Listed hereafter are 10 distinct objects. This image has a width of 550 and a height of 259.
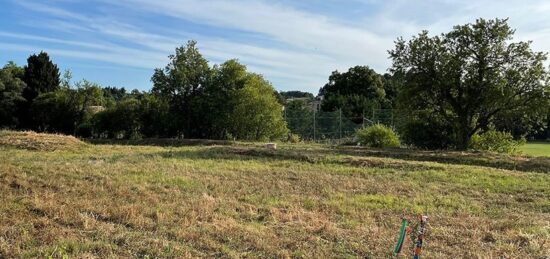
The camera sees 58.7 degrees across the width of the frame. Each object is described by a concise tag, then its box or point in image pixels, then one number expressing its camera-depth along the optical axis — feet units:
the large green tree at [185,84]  92.17
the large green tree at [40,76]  138.41
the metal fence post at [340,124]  108.93
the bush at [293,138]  98.37
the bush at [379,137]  79.97
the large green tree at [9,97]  128.26
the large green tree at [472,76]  64.23
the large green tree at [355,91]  183.21
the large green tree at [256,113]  89.04
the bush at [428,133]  78.79
